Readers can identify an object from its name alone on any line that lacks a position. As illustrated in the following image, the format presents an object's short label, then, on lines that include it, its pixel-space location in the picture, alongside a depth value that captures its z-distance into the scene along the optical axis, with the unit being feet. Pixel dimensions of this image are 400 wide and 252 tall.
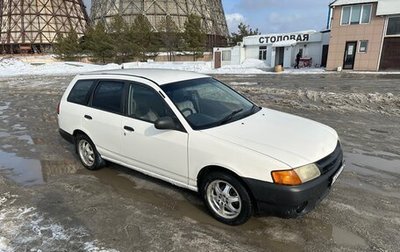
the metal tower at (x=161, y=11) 204.85
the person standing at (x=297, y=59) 108.70
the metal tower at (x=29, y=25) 224.12
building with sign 111.75
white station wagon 10.36
